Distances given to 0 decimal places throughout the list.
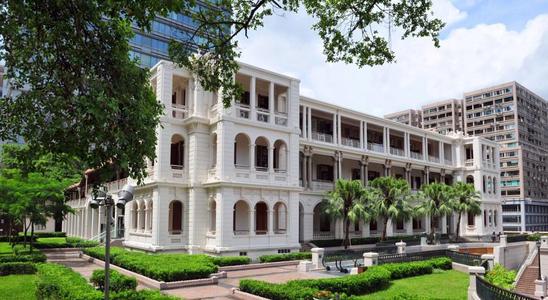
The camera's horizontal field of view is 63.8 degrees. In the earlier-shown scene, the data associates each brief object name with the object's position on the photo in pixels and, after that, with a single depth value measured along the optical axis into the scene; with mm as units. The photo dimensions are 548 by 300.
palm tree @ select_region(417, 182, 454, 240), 39750
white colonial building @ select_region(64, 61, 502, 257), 28172
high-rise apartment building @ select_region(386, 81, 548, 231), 95062
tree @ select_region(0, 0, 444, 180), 8516
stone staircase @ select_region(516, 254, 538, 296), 30500
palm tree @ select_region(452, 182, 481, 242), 41894
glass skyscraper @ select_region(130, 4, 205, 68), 67344
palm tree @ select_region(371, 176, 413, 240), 35250
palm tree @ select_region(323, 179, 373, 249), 34000
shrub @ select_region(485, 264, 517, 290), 17781
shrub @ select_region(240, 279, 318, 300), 14234
